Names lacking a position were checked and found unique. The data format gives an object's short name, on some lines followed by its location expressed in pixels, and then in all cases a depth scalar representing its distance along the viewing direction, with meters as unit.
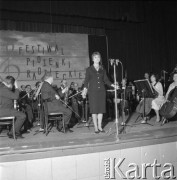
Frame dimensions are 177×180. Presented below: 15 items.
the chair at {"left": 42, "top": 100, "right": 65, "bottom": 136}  4.75
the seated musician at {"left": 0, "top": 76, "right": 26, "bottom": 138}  4.32
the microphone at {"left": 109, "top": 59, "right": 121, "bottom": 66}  4.18
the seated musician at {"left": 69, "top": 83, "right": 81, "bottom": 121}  6.27
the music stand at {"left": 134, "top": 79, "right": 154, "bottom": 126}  5.15
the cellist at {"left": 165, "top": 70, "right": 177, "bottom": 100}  5.32
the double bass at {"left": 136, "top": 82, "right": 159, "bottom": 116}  5.89
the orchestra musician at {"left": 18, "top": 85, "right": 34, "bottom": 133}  5.62
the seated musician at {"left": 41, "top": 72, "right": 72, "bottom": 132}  4.79
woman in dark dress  4.52
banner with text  8.30
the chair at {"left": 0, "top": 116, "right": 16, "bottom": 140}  4.34
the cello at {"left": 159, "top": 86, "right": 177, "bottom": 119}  5.00
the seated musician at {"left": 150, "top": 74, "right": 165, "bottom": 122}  5.78
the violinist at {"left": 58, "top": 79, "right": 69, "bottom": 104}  5.80
